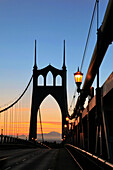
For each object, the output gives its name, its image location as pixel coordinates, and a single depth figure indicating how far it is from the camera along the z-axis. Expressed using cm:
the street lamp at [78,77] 2067
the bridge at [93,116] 1440
